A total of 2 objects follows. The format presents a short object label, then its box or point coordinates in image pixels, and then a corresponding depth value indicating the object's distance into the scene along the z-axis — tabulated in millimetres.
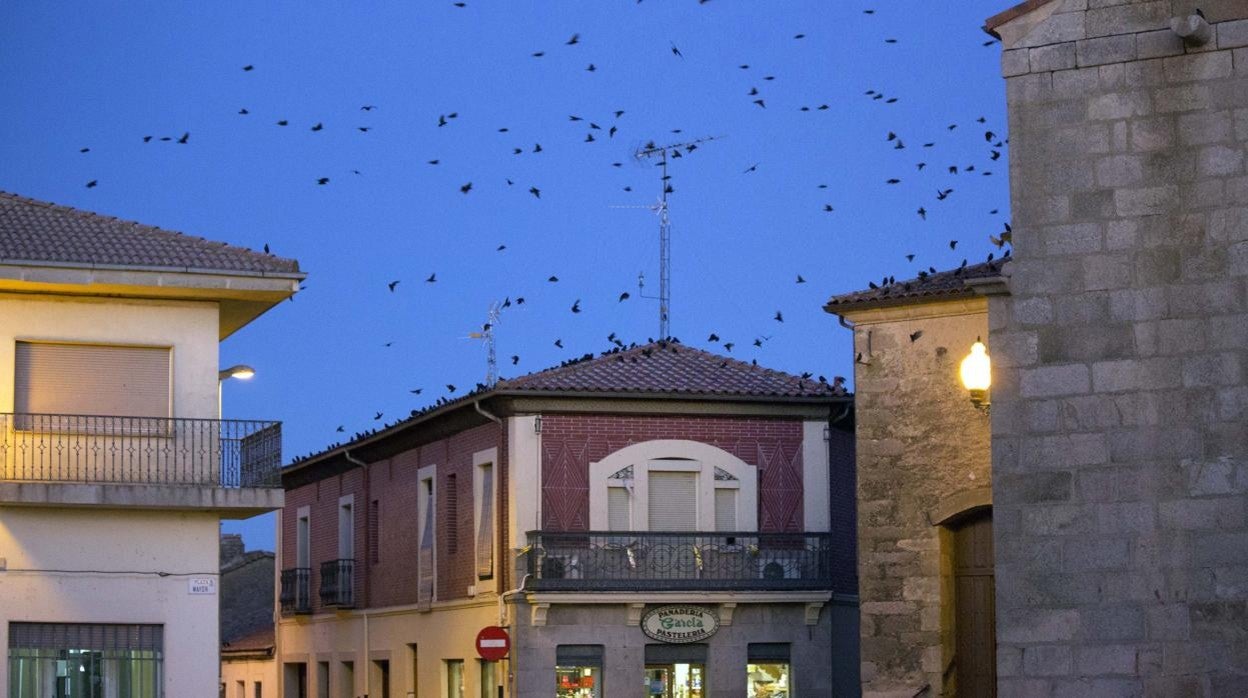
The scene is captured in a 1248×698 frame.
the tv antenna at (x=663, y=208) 37031
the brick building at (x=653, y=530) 32625
